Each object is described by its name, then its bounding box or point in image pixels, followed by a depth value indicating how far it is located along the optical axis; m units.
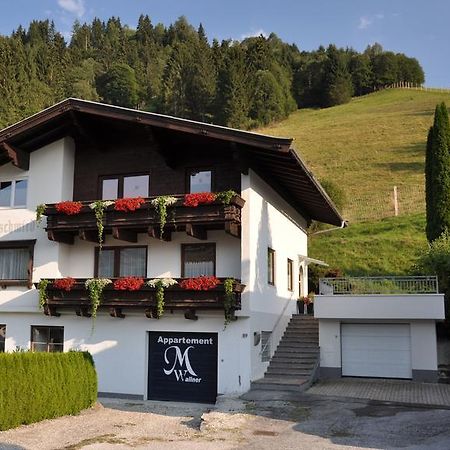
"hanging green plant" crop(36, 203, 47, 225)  20.17
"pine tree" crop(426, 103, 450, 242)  28.47
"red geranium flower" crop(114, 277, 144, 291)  18.77
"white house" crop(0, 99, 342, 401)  18.45
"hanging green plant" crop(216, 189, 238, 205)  17.88
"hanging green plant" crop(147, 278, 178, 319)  18.41
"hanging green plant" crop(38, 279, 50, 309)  19.77
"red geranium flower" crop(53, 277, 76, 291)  19.44
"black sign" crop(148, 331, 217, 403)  18.89
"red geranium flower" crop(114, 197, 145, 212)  19.03
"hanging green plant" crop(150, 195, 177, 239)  18.44
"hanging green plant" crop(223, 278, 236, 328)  17.55
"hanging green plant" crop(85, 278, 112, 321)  19.03
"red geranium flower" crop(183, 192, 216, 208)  18.20
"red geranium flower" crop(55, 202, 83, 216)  19.69
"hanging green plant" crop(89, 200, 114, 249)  19.30
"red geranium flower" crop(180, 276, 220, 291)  17.88
